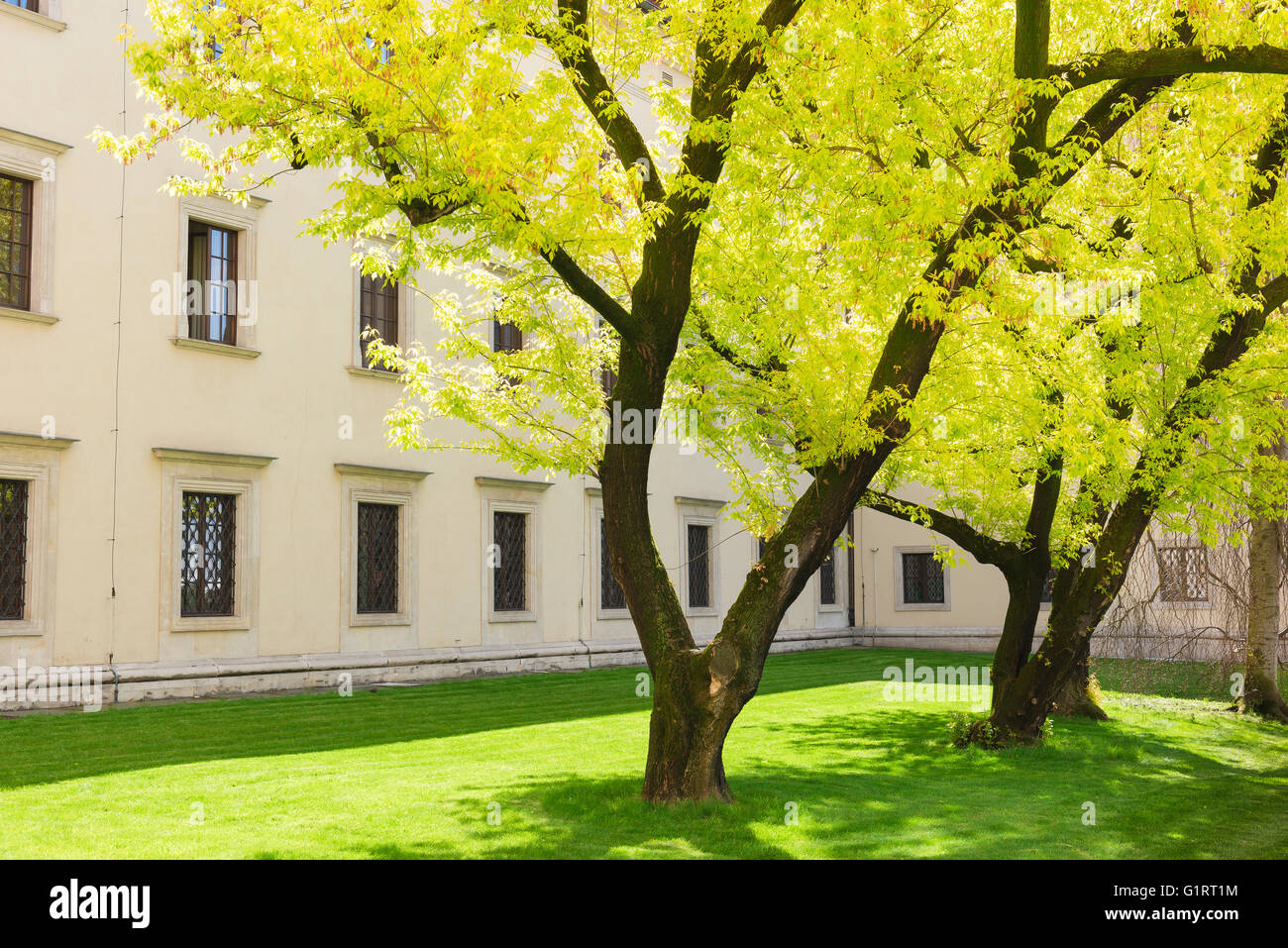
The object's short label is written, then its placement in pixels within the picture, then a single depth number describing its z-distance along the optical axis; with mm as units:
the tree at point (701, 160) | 8922
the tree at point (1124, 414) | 11984
